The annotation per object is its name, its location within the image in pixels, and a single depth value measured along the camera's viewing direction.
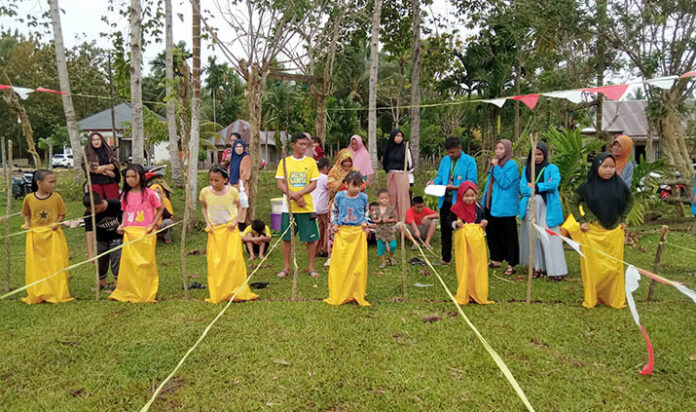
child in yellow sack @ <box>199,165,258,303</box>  5.02
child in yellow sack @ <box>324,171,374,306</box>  4.94
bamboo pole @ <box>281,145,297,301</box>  5.15
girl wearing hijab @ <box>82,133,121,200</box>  6.38
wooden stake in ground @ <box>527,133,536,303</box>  4.79
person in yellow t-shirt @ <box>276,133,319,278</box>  5.90
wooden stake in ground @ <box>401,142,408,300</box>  5.05
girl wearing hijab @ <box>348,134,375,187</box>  7.81
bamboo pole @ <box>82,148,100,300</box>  5.24
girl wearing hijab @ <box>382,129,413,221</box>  7.79
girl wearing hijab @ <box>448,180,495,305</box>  4.93
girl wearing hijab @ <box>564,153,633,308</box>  4.82
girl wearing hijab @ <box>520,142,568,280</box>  5.96
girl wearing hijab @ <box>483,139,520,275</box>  6.11
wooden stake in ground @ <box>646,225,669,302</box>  4.79
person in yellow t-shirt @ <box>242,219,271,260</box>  7.72
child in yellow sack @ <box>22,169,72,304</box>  5.20
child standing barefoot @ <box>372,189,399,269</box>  6.99
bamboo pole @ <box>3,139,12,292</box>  5.39
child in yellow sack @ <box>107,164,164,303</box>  5.09
